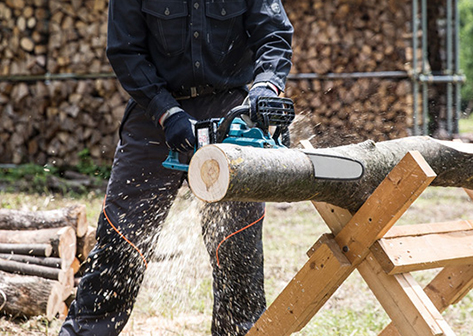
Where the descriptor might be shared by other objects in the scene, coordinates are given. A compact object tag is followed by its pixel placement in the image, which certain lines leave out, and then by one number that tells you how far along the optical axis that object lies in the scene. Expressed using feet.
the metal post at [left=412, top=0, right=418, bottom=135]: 44.75
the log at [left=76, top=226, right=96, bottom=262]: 22.82
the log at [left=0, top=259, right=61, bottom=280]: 20.97
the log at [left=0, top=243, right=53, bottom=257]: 21.32
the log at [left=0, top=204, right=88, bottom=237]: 22.48
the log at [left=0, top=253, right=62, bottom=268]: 21.26
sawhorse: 11.33
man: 15.75
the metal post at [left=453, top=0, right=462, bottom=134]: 50.11
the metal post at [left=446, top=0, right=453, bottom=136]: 48.34
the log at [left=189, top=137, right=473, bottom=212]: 10.68
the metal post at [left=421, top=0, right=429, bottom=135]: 45.57
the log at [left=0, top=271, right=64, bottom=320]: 20.17
